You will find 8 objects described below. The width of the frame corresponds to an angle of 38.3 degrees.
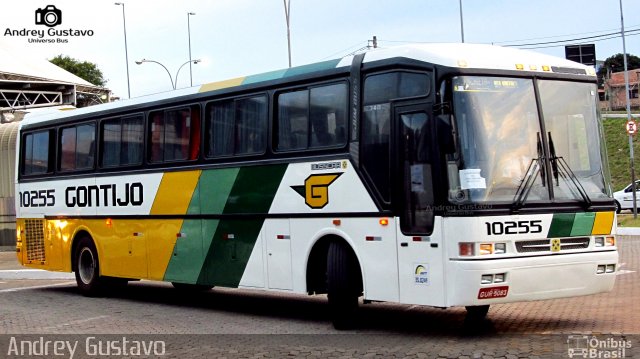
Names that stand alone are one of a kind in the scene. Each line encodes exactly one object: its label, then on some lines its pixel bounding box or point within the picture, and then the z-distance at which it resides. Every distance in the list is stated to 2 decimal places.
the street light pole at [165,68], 46.72
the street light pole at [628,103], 34.78
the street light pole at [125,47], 64.62
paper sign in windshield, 9.99
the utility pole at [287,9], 38.60
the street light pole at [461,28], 51.39
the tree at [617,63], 130.04
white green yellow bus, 10.06
